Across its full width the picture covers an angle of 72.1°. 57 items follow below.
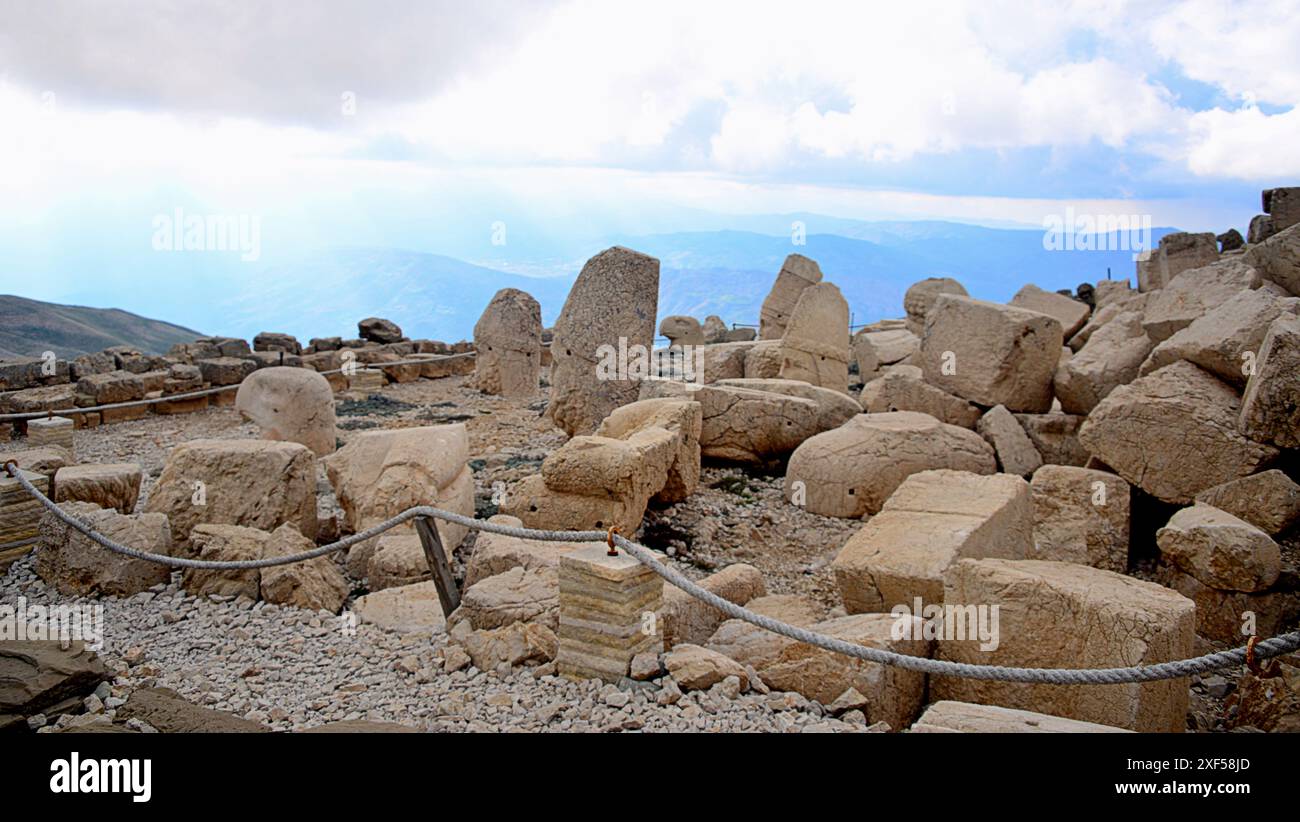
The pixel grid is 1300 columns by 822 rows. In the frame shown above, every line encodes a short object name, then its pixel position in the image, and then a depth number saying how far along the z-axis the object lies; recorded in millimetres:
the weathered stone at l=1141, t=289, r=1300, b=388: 5972
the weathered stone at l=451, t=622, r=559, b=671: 3758
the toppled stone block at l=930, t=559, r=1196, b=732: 3510
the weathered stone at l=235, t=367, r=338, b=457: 8070
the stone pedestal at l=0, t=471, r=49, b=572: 5020
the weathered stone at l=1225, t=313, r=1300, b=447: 4355
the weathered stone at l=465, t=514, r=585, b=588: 4711
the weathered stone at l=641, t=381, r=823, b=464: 8117
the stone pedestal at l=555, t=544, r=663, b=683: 3479
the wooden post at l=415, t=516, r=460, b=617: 4398
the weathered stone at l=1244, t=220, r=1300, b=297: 7211
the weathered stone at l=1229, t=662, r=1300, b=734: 4141
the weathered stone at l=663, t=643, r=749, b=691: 3404
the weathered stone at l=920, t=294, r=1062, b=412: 8062
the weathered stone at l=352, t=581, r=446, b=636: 4477
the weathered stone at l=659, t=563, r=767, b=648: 4223
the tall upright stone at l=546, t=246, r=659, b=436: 8617
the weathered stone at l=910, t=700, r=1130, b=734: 2816
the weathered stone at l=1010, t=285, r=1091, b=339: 13016
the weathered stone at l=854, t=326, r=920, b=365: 13281
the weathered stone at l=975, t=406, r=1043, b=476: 7617
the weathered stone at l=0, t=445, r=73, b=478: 5559
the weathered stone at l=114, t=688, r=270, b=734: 3084
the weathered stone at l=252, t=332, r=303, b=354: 15617
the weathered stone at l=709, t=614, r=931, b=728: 3643
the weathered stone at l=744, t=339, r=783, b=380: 11547
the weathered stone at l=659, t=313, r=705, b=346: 18109
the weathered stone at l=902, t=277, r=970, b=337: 15289
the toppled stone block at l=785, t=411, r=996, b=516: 7113
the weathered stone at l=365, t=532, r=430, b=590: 5137
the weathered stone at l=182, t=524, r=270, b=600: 4715
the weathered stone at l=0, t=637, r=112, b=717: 3166
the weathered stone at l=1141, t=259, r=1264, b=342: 7418
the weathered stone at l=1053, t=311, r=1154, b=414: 7621
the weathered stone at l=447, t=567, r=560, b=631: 4129
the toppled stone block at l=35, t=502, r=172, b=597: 4730
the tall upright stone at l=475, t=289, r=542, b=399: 13414
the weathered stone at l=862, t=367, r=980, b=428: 8289
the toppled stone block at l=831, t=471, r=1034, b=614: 4719
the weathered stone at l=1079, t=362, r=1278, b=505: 5855
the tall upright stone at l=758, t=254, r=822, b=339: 14914
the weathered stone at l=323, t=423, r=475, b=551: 5859
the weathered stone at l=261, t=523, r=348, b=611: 4656
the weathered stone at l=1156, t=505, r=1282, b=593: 4988
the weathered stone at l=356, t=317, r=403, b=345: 17891
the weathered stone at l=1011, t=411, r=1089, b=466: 7801
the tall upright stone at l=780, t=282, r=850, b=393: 11172
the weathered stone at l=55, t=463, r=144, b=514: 5395
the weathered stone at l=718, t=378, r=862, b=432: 8703
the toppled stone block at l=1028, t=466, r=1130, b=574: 6098
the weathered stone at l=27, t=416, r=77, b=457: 7949
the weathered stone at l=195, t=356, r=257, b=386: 12445
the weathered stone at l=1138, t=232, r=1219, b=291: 14234
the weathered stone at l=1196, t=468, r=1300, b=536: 5500
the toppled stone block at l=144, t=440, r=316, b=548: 5543
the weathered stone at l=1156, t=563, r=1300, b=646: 5125
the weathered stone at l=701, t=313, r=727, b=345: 19844
